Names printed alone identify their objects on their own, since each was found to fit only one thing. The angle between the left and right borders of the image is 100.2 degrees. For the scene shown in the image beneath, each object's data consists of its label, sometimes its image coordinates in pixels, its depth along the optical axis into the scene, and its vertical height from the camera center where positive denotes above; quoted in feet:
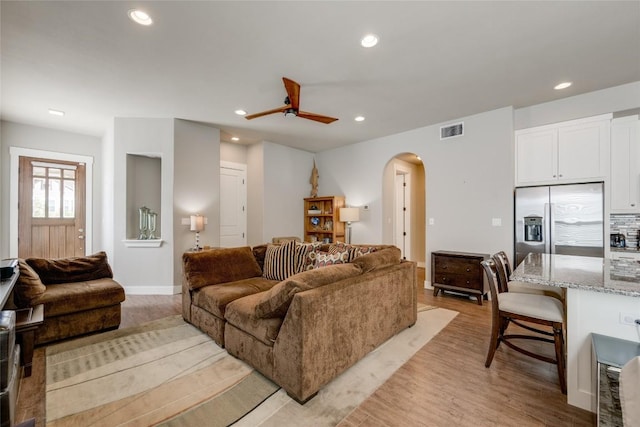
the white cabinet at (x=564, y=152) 11.17 +2.83
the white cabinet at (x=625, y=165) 10.48 +2.02
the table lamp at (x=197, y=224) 15.01 -0.60
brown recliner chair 8.55 -2.77
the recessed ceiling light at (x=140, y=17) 6.96 +5.23
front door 15.62 +0.28
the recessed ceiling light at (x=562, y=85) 10.87 +5.36
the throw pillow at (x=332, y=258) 9.13 -1.55
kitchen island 5.18 -1.96
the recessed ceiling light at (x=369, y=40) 7.90 +5.25
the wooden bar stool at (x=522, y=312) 6.39 -2.43
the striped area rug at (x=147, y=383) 5.65 -4.25
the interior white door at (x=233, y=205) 19.07 +0.63
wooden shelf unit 19.58 -0.40
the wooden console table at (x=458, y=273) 12.84 -2.92
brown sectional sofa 5.98 -2.69
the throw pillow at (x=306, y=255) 10.23 -1.58
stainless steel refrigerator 11.01 -0.21
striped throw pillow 10.53 -1.94
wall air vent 14.67 +4.70
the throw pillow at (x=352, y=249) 9.22 -1.30
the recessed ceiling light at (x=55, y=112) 13.71 +5.25
